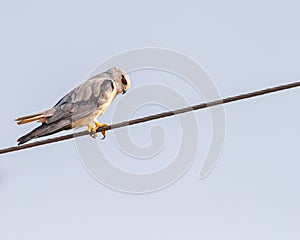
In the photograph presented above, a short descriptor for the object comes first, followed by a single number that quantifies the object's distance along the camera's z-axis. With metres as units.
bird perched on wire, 23.54
